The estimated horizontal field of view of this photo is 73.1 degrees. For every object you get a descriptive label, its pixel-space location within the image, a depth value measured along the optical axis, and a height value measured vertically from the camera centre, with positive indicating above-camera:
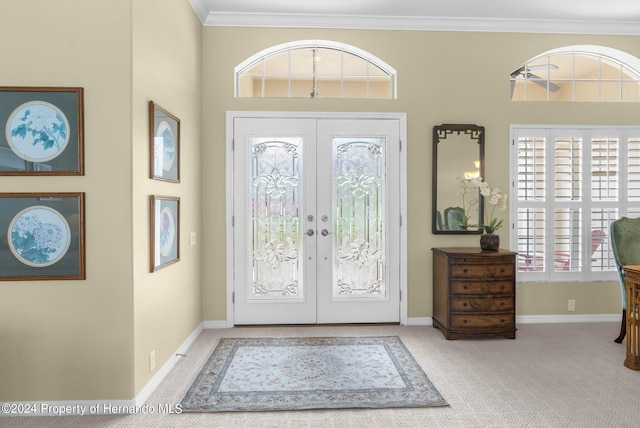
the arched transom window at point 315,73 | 4.50 +1.43
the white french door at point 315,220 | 4.40 -0.11
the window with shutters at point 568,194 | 4.54 +0.16
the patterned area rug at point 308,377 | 2.75 -1.22
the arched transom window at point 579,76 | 4.62 +1.44
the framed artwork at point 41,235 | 2.50 -0.15
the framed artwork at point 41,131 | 2.51 +0.46
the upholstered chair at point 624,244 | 3.89 -0.32
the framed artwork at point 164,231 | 2.90 -0.16
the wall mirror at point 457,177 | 4.45 +0.33
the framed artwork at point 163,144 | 2.88 +0.47
